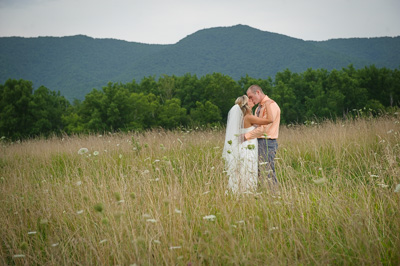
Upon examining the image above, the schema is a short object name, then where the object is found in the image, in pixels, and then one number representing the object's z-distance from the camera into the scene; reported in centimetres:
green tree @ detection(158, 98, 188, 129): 4176
